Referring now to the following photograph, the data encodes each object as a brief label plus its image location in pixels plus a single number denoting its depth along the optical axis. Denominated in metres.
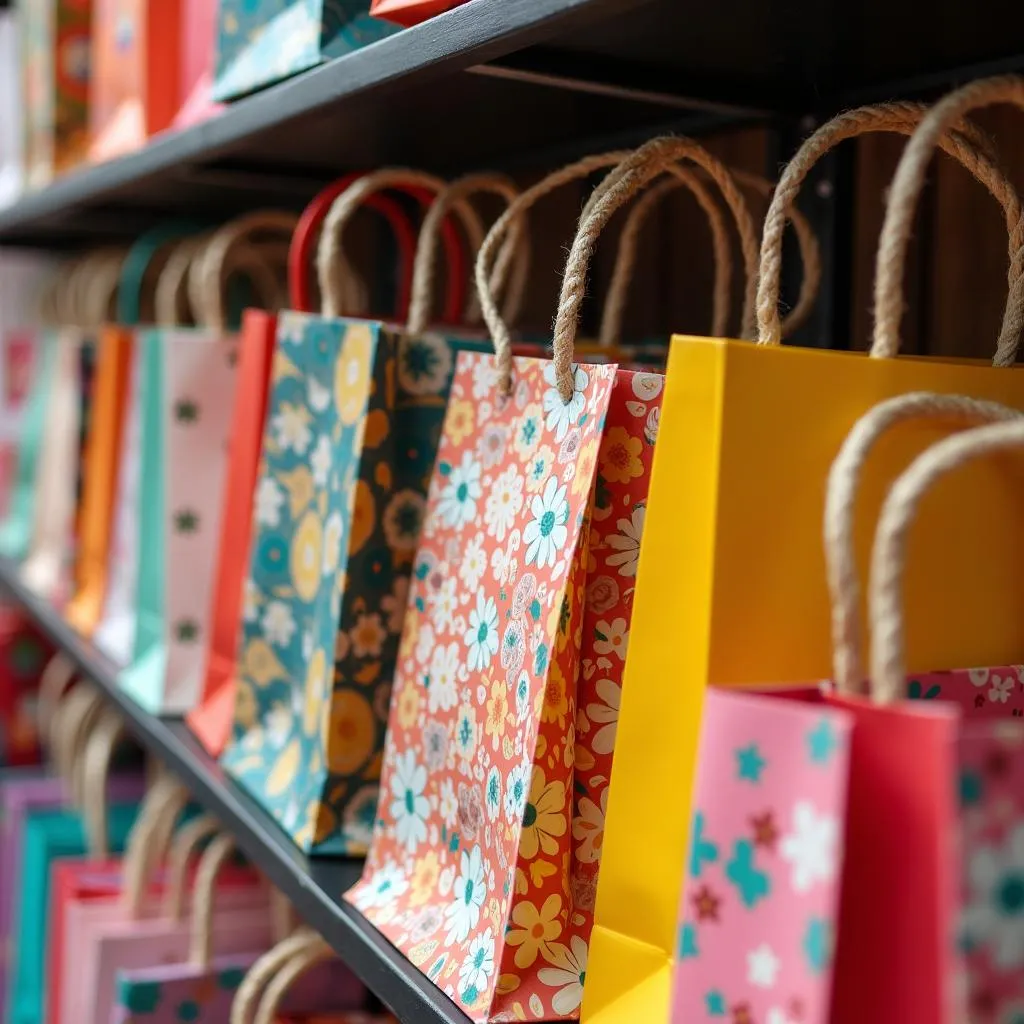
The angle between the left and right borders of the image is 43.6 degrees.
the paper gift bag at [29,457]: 1.87
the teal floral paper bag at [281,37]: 0.88
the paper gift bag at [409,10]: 0.74
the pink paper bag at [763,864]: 0.43
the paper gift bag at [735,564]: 0.52
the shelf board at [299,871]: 0.68
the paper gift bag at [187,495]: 1.23
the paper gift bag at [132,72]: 1.31
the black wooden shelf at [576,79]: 0.66
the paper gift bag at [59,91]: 1.70
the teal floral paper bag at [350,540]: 0.86
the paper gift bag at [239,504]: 1.04
